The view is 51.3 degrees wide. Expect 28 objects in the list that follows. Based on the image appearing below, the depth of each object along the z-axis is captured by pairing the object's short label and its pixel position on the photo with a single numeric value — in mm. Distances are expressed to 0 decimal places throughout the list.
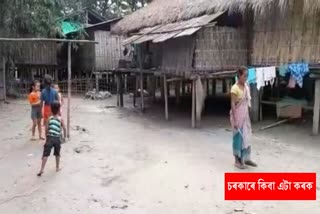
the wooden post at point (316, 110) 8009
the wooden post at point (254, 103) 9395
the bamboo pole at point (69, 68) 7557
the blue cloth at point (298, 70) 8089
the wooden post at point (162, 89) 14436
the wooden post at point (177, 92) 13223
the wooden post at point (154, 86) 14706
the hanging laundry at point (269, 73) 8517
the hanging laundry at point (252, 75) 8442
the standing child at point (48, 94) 6999
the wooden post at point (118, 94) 13702
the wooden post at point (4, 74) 14215
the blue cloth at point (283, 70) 8328
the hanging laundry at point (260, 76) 8428
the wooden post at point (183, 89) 14833
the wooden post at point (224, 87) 14734
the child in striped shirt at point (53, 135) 5433
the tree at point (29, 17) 11523
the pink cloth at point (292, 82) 8311
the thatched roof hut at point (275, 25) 8140
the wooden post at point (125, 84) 17943
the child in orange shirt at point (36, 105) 7513
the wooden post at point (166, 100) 10331
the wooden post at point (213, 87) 14223
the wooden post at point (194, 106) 9211
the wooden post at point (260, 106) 9496
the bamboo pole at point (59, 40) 7156
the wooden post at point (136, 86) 13700
